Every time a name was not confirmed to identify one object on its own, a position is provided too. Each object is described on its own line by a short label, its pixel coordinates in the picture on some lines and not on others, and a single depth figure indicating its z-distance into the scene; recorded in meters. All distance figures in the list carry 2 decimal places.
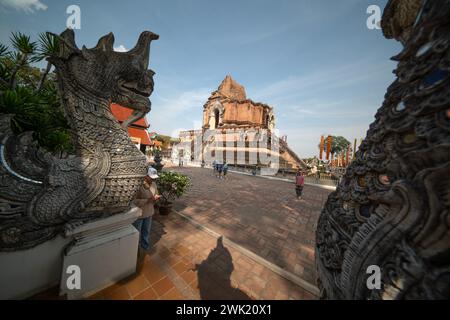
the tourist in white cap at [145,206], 2.71
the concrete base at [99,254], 1.78
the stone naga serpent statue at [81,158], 1.57
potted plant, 4.45
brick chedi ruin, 17.59
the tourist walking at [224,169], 12.20
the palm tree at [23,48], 3.35
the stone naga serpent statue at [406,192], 0.65
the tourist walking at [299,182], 7.28
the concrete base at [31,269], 1.59
